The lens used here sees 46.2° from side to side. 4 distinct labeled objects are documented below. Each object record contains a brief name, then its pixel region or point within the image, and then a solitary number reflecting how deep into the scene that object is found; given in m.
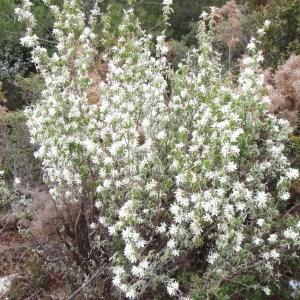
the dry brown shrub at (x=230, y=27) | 5.79
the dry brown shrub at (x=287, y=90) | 3.67
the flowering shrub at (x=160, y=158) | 2.36
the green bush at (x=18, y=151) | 4.20
